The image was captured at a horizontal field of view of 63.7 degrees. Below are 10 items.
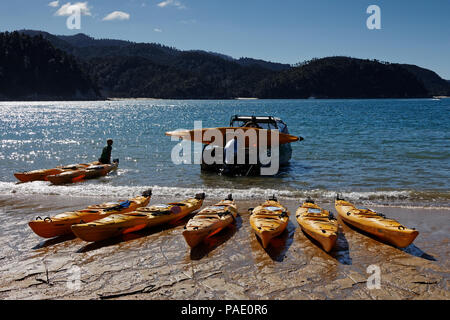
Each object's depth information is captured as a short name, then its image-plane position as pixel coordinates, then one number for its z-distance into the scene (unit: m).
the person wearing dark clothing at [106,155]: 17.61
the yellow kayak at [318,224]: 7.49
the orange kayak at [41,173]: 14.86
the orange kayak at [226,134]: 16.30
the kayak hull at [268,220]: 7.77
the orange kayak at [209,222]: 7.74
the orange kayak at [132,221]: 7.95
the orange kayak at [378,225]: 7.54
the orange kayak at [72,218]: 8.22
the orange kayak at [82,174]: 14.60
